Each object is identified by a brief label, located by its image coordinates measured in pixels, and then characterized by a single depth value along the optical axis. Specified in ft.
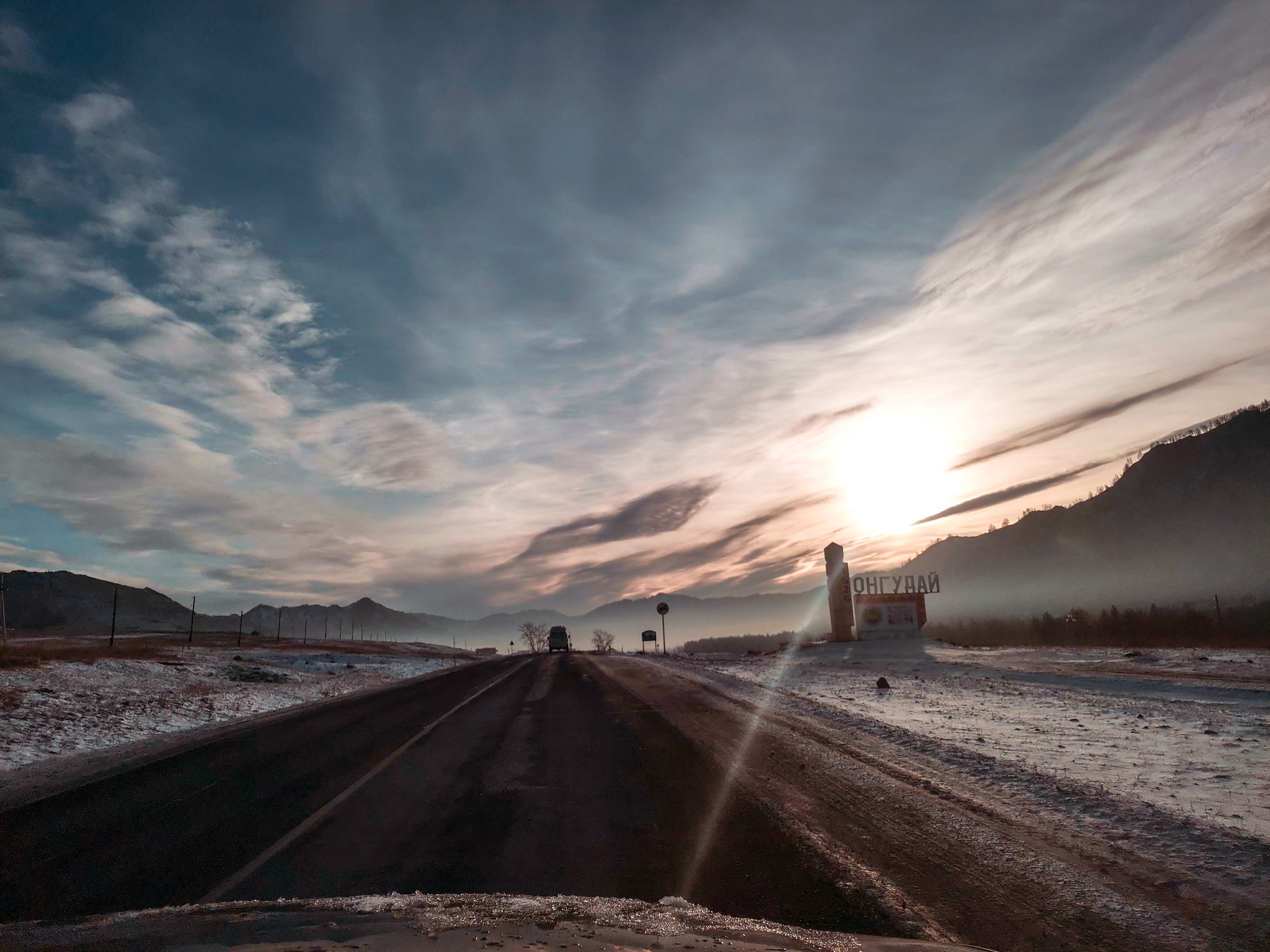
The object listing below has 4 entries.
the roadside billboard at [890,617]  159.74
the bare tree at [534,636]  484.33
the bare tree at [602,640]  297.88
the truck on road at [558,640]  245.04
